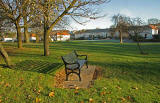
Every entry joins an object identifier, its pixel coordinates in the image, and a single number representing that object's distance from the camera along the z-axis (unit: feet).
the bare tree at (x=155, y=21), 214.53
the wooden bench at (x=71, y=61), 18.38
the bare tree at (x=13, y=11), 37.39
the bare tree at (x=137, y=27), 43.45
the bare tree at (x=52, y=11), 25.17
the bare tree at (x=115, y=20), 124.90
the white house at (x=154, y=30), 223.40
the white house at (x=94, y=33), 312.81
